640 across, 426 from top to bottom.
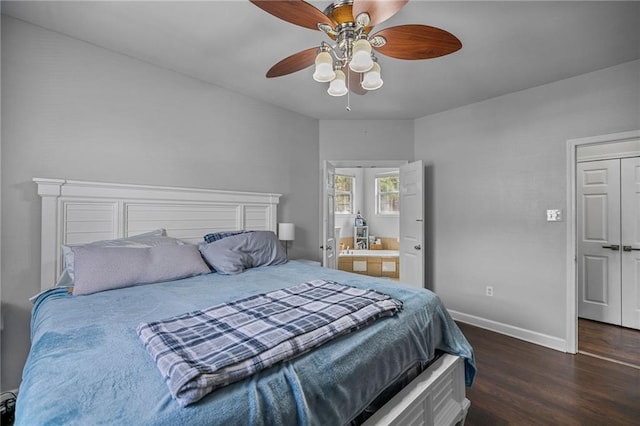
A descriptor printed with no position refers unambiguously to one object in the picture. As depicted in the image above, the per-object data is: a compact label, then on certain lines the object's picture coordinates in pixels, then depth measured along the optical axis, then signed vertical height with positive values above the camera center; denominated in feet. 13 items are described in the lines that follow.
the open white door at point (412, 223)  12.23 -0.42
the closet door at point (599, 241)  11.21 -1.00
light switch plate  9.50 -0.01
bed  2.52 -1.56
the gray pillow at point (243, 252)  7.54 -1.08
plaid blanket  2.71 -1.44
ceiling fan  4.40 +3.01
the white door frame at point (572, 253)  9.16 -1.19
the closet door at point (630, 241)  10.71 -0.96
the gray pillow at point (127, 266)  5.61 -1.13
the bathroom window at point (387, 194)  21.04 +1.39
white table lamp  10.99 -0.71
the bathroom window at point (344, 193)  21.48 +1.47
